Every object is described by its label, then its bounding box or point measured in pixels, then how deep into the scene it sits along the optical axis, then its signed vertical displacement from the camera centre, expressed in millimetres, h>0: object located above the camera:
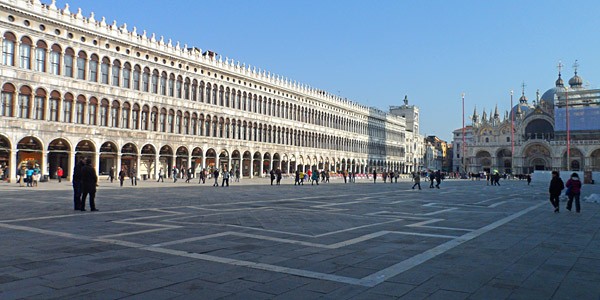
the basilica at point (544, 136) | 89500 +6849
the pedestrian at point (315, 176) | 40844 -895
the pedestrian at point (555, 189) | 16253 -686
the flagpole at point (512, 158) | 94562 +2197
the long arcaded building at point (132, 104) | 35562 +5858
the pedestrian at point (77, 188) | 14227 -779
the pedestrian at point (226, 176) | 33750 -835
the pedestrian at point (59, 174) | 35688 -904
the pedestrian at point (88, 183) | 14156 -620
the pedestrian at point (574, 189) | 15953 -673
